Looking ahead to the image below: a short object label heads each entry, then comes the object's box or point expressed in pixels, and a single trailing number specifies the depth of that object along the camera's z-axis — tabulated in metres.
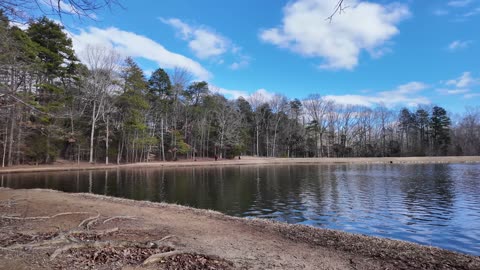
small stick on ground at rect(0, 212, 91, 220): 8.01
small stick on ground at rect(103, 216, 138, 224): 8.28
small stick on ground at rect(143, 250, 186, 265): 4.84
